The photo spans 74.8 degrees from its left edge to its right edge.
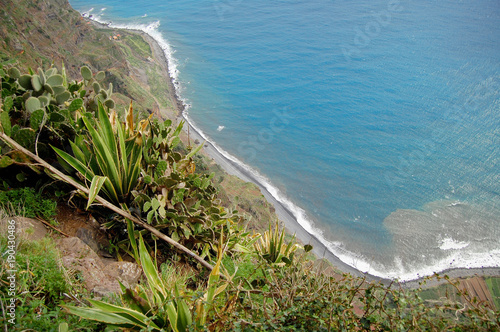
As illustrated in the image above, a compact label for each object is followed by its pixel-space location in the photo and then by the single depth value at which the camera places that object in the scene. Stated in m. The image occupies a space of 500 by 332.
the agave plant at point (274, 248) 4.96
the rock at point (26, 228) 3.16
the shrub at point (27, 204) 3.54
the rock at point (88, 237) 3.77
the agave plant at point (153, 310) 2.50
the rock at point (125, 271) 3.48
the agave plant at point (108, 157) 3.65
